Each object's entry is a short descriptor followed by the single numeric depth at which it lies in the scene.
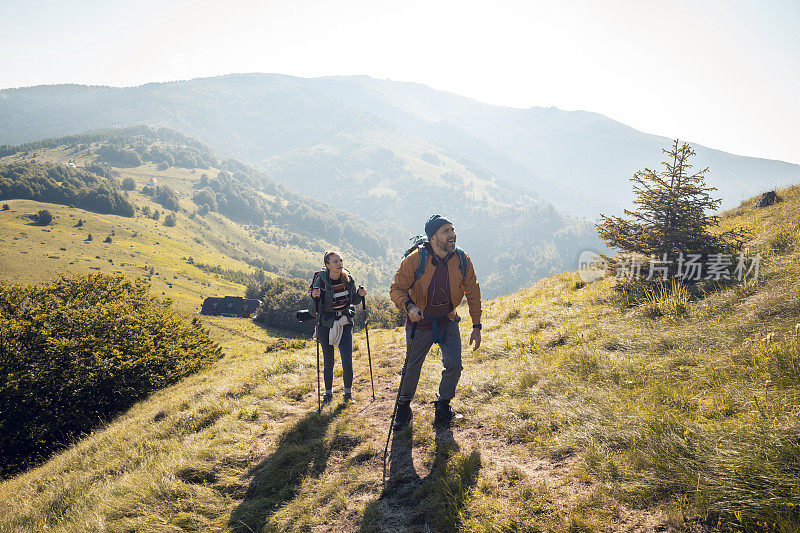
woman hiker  7.67
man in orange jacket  5.91
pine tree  9.14
